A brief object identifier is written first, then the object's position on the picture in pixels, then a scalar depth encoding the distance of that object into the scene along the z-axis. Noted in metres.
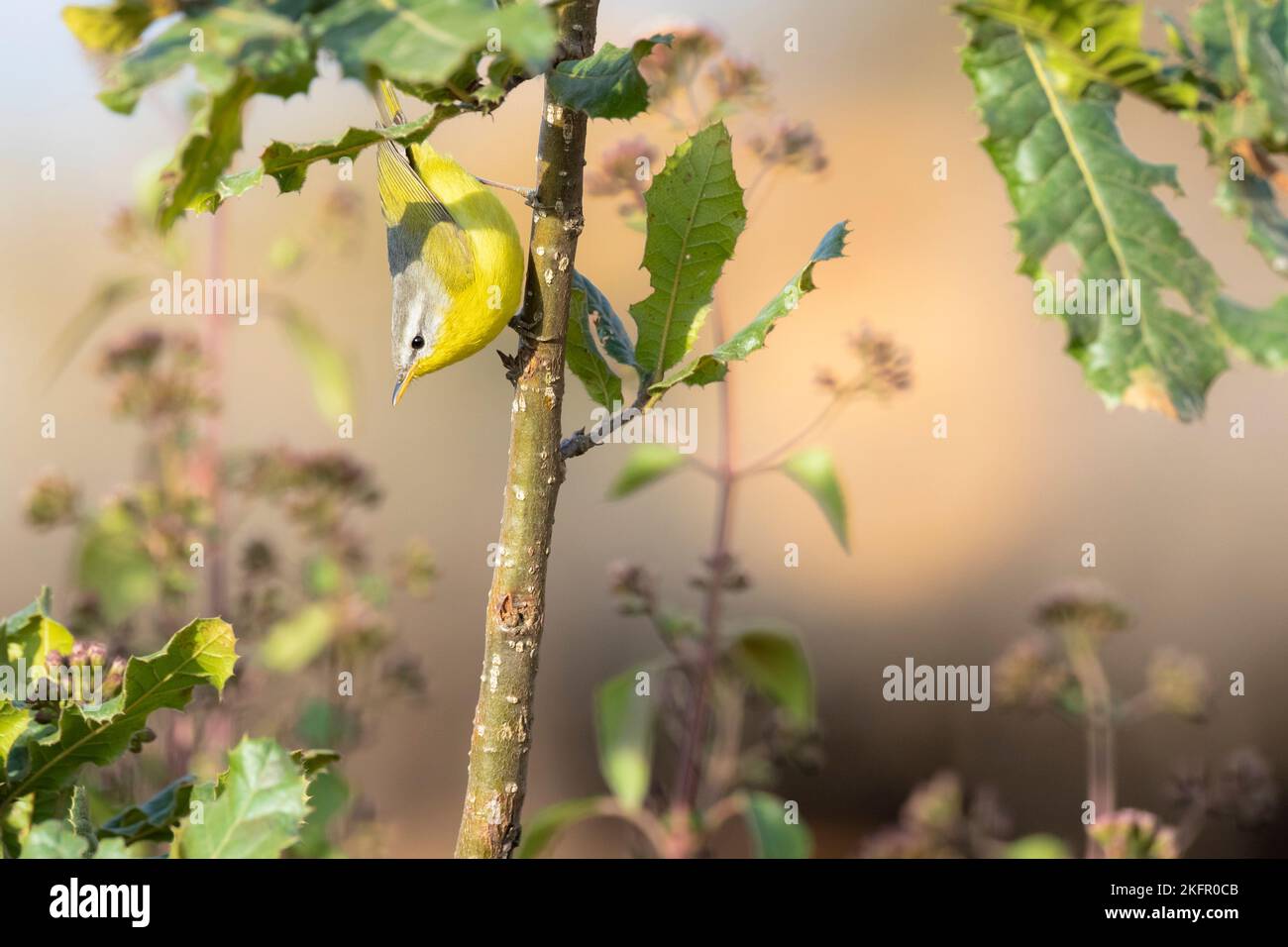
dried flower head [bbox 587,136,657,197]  1.68
